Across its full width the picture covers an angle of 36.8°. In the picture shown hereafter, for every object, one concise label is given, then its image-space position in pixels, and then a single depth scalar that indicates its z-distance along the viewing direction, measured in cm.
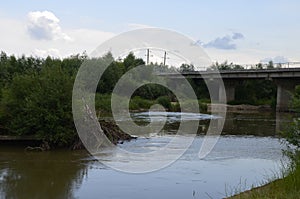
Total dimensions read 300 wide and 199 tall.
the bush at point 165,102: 5863
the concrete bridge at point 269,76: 6347
